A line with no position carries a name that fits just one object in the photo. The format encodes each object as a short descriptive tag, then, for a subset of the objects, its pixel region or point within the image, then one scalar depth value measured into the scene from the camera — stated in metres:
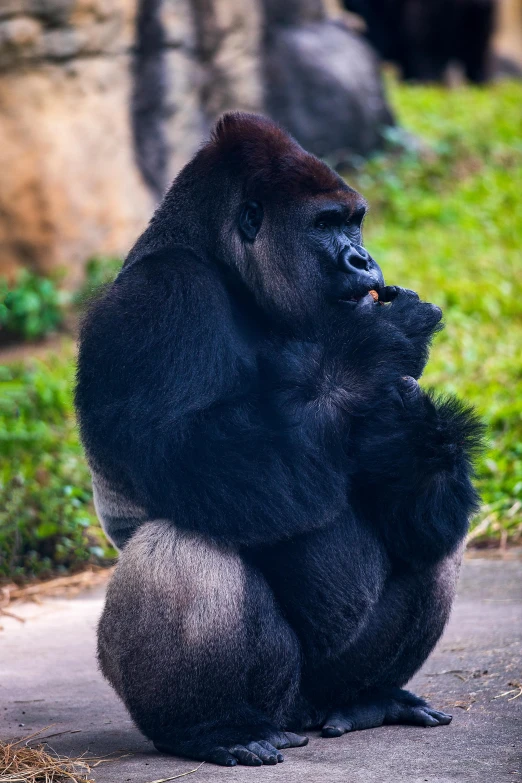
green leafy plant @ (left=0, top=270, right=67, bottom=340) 15.22
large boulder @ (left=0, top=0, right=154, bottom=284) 15.25
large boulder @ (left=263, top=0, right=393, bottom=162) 19.89
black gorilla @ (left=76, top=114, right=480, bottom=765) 5.33
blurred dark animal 30.67
